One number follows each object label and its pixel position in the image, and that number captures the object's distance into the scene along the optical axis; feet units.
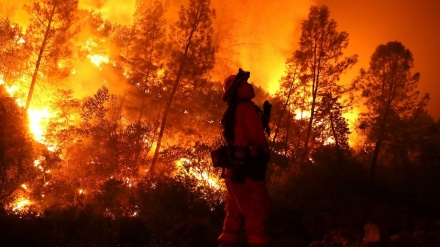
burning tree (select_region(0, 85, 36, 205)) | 42.19
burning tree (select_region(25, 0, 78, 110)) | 80.53
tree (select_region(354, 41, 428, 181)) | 88.33
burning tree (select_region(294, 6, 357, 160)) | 87.66
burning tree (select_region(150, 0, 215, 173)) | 81.76
